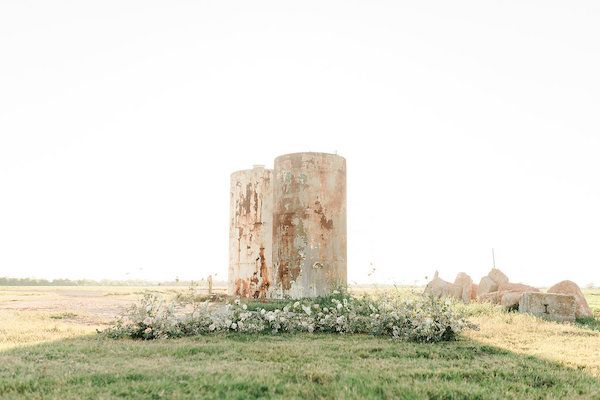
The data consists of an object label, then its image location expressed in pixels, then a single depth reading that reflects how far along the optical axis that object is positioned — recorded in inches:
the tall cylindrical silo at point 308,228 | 518.0
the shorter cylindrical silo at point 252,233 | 635.5
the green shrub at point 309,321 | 296.4
